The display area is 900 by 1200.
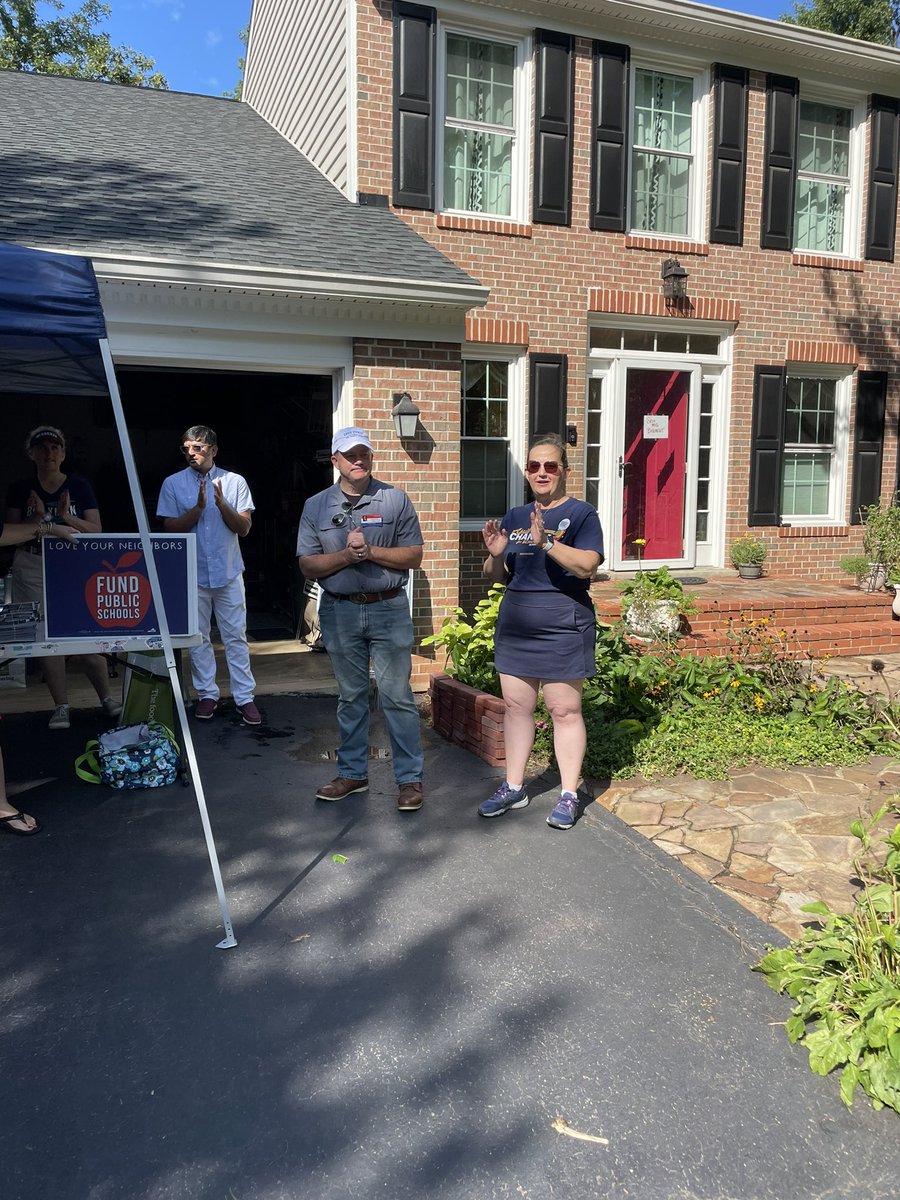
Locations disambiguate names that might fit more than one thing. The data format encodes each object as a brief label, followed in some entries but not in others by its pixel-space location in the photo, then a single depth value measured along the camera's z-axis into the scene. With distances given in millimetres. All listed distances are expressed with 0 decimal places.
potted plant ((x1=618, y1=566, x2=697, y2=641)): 7176
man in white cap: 4336
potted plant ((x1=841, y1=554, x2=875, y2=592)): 9695
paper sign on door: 9891
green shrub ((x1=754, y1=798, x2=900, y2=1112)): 2545
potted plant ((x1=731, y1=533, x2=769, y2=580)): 9961
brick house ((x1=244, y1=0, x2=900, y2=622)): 8758
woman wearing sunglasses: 4078
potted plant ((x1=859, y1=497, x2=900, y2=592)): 9633
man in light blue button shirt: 5688
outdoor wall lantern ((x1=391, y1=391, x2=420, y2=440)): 6867
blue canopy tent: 3387
